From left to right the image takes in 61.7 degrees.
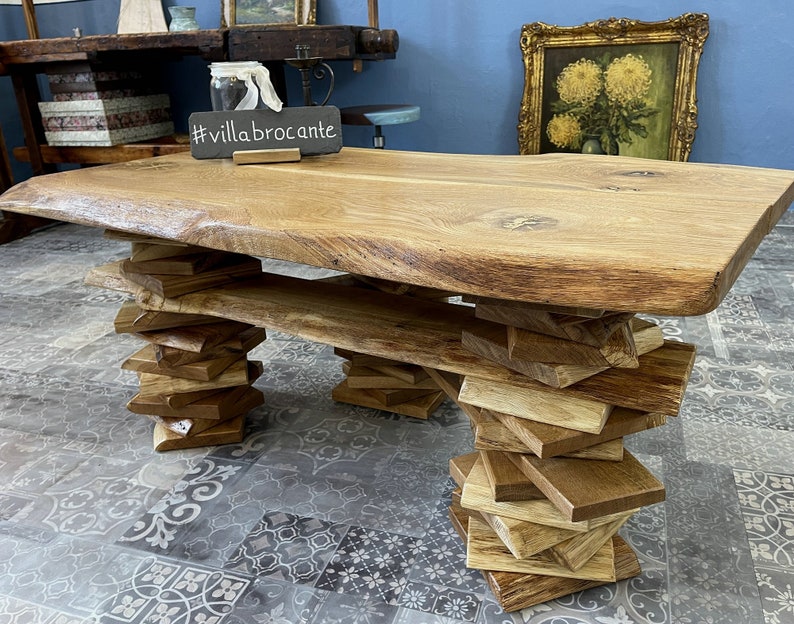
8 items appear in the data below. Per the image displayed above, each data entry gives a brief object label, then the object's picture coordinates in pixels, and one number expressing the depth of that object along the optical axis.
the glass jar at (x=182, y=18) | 3.54
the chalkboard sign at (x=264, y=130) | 1.67
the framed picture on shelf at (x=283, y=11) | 3.60
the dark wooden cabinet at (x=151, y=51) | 3.10
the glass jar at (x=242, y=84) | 1.66
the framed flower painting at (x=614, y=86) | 3.33
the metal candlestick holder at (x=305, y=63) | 1.78
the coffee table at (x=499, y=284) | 0.89
